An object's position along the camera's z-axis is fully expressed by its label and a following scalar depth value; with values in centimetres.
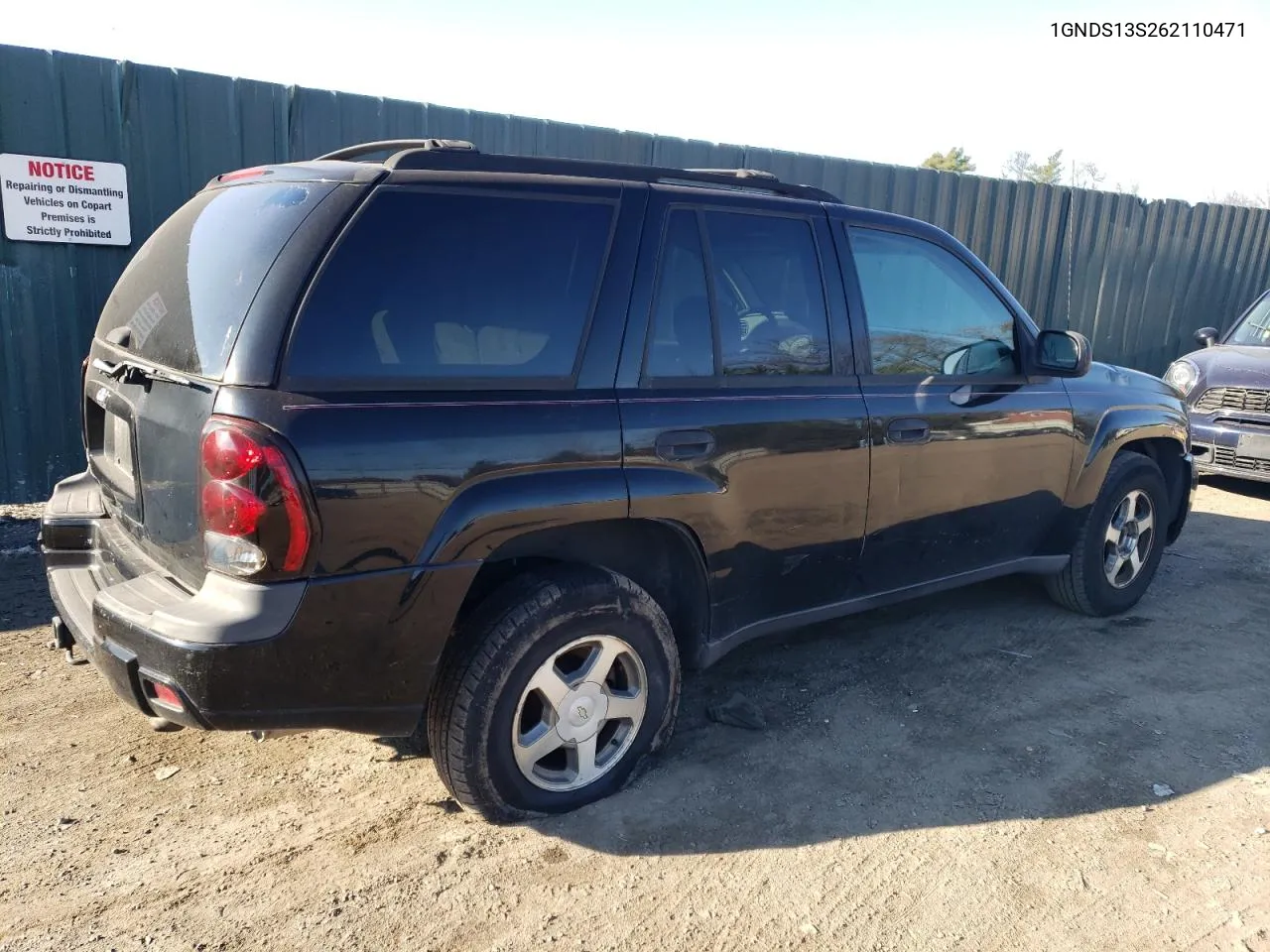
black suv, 237
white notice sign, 535
